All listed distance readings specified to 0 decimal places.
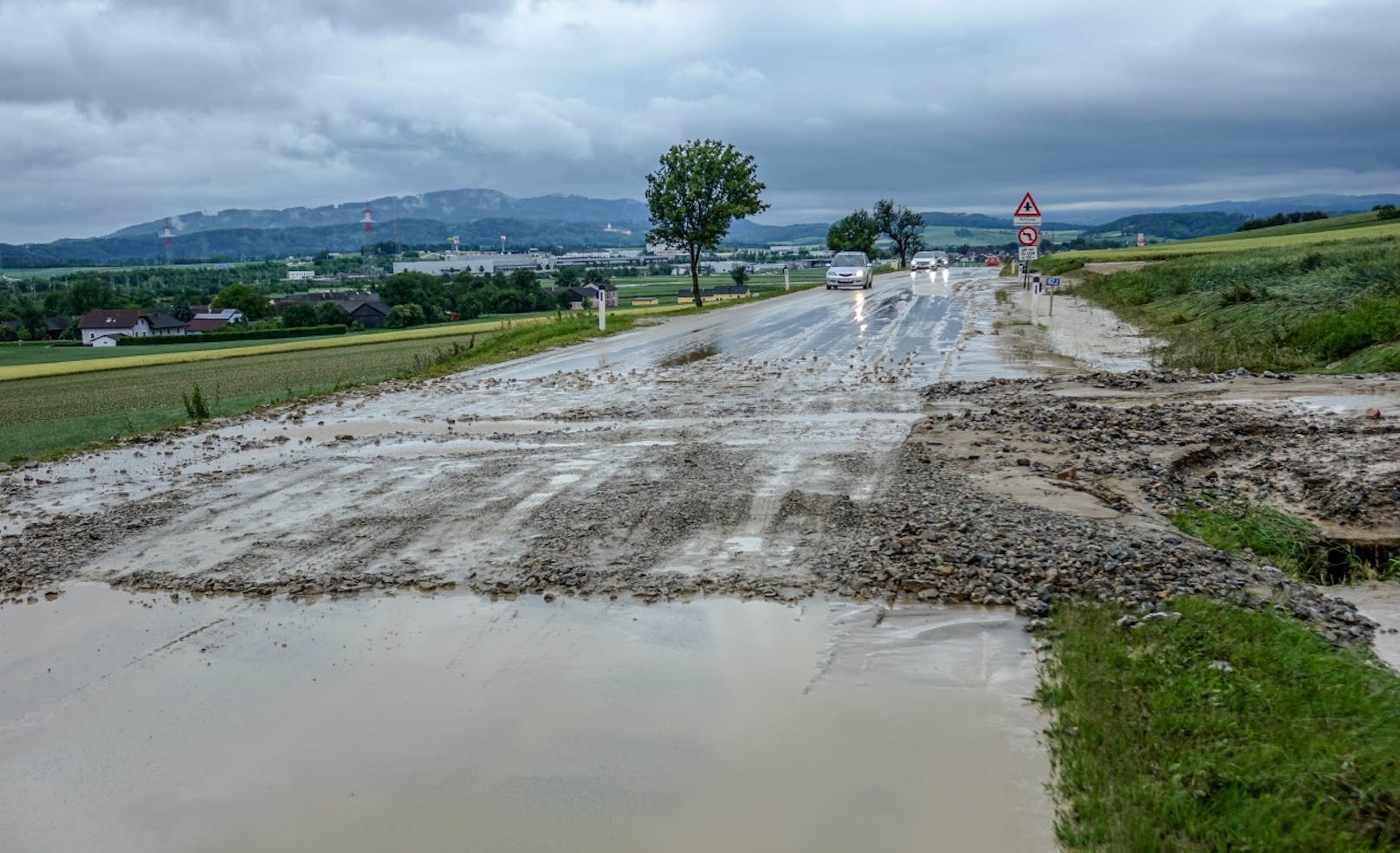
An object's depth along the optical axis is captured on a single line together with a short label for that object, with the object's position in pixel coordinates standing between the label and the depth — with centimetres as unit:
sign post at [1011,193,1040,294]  2927
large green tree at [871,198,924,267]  9069
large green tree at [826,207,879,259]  8575
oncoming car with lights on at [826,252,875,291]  4600
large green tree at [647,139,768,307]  3806
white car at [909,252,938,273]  7021
